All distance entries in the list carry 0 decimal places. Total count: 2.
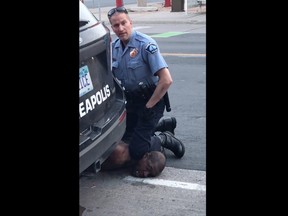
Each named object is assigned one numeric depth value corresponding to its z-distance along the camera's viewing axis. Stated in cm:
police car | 248
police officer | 320
